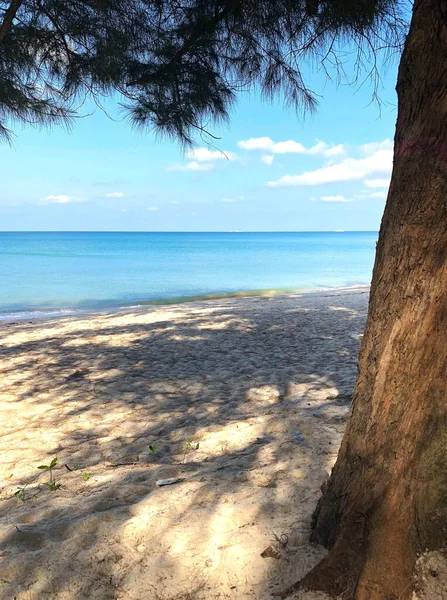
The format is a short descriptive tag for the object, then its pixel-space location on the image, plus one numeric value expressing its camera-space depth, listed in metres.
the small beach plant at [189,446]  3.24
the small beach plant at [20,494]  2.59
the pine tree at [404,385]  1.47
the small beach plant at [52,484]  2.66
